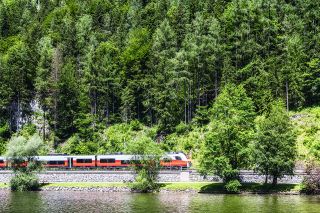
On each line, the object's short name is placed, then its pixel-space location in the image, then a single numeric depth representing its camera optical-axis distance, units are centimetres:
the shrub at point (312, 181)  6312
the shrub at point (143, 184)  7106
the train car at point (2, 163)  8572
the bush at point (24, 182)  7662
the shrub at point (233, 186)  6656
